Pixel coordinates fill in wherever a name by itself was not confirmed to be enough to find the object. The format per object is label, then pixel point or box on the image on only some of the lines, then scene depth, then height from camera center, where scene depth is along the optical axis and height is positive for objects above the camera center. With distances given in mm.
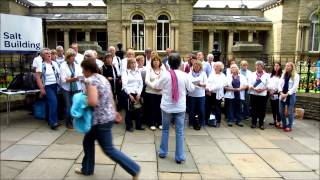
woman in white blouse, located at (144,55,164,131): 5779 -729
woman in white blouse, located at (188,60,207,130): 6275 -699
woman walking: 3438 -668
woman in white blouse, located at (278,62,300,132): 6374 -527
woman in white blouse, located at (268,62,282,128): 6651 -594
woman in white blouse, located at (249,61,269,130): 6583 -708
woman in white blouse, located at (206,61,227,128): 6533 -514
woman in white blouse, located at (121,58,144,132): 5926 -414
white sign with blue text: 6368 +831
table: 5929 -608
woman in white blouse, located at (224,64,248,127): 6714 -638
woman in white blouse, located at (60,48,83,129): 5686 -269
